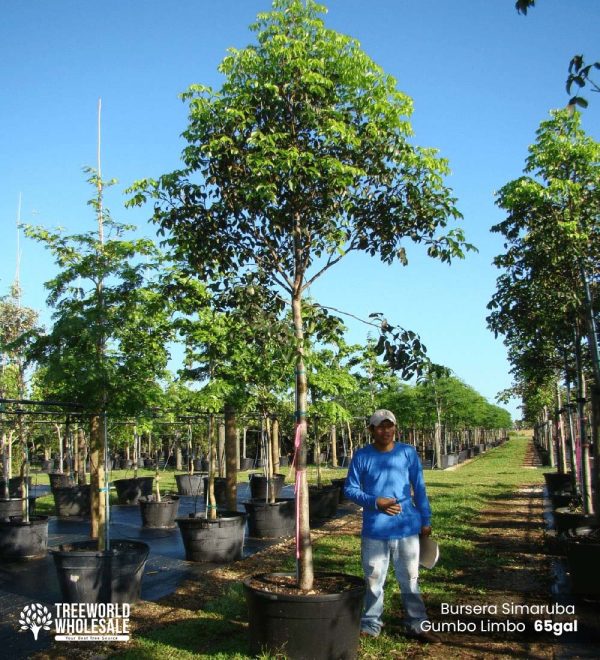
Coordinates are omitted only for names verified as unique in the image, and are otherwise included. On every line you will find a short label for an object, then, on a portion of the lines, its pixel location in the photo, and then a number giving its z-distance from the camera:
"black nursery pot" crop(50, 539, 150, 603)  5.63
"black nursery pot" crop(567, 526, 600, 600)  5.40
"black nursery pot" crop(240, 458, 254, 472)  32.78
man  4.39
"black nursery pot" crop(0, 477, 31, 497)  18.16
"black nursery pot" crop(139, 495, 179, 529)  11.91
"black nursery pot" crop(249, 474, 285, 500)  16.80
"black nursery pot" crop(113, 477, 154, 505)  16.03
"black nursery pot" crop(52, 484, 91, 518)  14.12
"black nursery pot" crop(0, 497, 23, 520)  12.70
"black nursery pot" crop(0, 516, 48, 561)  8.86
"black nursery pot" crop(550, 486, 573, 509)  10.39
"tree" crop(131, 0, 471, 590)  4.48
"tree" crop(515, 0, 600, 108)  2.47
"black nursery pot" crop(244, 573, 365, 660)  3.95
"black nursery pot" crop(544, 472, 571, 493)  13.37
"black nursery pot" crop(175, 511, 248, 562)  7.98
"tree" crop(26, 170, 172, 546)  6.85
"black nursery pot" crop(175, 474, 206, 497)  19.08
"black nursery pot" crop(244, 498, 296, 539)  10.19
